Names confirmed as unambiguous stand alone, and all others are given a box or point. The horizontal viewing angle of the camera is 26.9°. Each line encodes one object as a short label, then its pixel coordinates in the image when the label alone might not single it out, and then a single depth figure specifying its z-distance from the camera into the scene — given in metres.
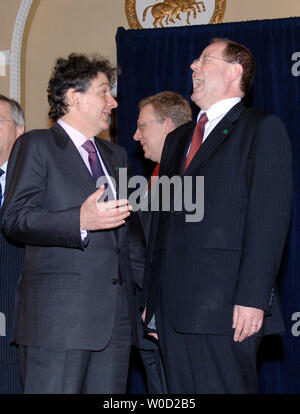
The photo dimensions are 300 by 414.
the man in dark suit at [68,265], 2.24
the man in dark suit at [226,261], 2.17
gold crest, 5.09
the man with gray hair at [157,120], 3.43
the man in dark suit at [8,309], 2.77
